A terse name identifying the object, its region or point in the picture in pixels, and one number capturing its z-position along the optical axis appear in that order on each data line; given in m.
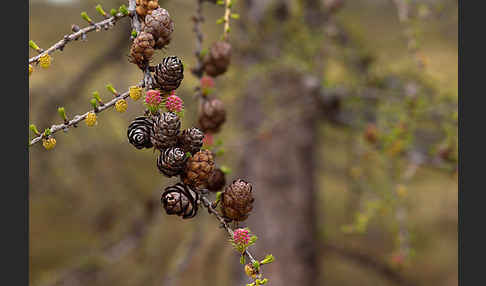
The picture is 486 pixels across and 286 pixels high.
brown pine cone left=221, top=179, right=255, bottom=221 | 0.62
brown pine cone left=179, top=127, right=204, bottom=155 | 0.61
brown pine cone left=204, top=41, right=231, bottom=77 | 0.70
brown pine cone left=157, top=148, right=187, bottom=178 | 0.60
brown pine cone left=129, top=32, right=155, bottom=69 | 0.61
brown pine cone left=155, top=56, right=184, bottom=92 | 0.60
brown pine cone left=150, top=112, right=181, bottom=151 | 0.60
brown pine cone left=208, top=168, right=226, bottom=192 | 0.66
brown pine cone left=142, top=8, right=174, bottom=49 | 0.62
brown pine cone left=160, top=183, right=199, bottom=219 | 0.61
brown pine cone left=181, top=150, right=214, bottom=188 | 0.61
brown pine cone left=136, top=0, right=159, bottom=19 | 0.62
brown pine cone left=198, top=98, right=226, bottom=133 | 0.70
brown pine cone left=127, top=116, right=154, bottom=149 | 0.61
